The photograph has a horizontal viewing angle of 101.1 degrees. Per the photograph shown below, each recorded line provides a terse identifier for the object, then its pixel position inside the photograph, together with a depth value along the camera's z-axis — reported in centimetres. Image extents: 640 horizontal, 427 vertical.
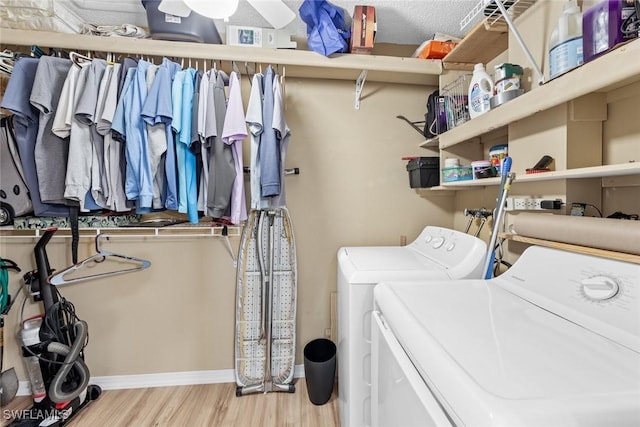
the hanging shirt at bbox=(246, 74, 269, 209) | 147
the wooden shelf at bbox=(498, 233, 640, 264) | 71
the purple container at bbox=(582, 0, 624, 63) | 77
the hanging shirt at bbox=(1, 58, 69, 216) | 132
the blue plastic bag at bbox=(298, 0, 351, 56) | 155
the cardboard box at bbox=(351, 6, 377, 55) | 159
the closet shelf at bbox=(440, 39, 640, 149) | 72
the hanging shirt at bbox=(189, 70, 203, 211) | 143
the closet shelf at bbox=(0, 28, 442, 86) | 144
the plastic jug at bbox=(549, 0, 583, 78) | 89
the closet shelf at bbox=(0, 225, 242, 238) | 169
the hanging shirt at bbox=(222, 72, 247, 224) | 143
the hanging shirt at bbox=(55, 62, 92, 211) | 135
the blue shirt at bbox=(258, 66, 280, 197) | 146
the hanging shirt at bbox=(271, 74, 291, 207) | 150
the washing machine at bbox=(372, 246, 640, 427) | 42
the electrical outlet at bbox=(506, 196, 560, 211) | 116
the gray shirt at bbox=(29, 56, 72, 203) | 133
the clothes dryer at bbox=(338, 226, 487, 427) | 118
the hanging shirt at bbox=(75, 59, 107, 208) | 135
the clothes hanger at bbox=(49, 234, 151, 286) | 158
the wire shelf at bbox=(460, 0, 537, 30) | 119
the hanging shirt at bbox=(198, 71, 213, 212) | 142
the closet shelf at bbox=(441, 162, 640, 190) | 75
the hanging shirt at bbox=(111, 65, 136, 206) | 136
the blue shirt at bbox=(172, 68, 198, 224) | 141
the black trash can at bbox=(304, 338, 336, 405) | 164
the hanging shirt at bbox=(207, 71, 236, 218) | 146
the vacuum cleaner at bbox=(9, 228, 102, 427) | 147
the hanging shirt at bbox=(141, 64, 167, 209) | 137
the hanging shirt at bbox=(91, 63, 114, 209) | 137
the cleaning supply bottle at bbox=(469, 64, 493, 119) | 131
